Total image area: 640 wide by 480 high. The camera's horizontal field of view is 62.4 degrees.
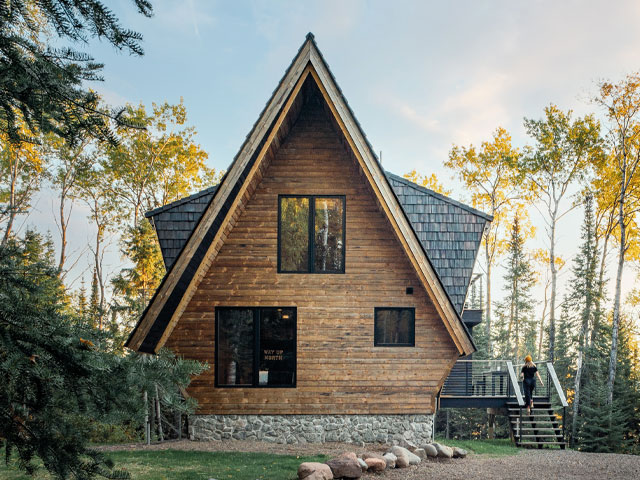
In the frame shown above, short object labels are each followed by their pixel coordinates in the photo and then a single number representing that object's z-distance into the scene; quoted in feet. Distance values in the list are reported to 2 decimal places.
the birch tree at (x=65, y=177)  82.12
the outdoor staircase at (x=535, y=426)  48.42
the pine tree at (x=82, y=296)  85.35
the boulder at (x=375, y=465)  30.55
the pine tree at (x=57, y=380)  9.29
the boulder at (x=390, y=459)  31.89
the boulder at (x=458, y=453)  38.29
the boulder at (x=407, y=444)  38.41
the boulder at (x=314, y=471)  26.71
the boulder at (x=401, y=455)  32.59
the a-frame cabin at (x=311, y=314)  40.01
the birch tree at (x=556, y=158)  81.46
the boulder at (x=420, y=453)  35.87
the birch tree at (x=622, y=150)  73.56
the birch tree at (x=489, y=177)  92.79
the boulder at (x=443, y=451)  36.63
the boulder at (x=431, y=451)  36.50
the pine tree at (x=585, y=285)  85.20
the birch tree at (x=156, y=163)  86.38
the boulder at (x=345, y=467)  28.22
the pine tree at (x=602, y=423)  61.87
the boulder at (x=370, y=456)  32.14
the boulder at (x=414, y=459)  33.86
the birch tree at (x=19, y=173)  73.61
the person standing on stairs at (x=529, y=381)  49.73
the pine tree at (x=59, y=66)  10.01
